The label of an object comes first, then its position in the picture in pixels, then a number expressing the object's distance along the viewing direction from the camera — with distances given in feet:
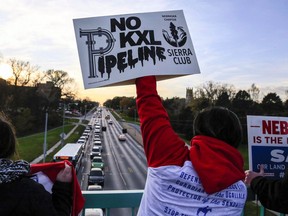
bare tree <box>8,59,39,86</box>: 209.67
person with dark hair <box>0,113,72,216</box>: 5.93
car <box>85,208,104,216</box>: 12.30
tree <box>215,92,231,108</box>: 190.90
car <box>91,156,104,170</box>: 115.90
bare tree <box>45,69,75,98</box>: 263.59
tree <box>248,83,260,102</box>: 208.85
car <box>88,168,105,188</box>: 89.10
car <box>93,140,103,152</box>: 180.05
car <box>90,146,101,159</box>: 143.43
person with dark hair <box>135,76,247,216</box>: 6.19
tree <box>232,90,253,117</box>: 179.48
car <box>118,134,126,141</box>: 223.10
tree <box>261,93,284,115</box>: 177.58
